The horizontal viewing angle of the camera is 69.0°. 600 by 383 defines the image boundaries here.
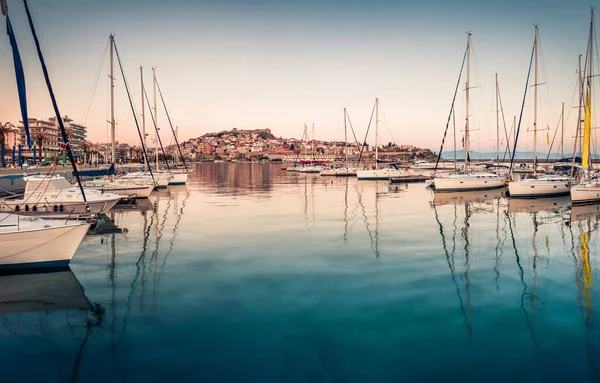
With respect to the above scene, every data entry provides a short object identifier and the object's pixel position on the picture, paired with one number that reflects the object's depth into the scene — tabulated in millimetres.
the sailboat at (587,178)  24172
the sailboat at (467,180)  33562
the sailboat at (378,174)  51031
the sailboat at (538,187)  28109
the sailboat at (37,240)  9906
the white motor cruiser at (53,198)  18203
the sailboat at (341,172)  61344
